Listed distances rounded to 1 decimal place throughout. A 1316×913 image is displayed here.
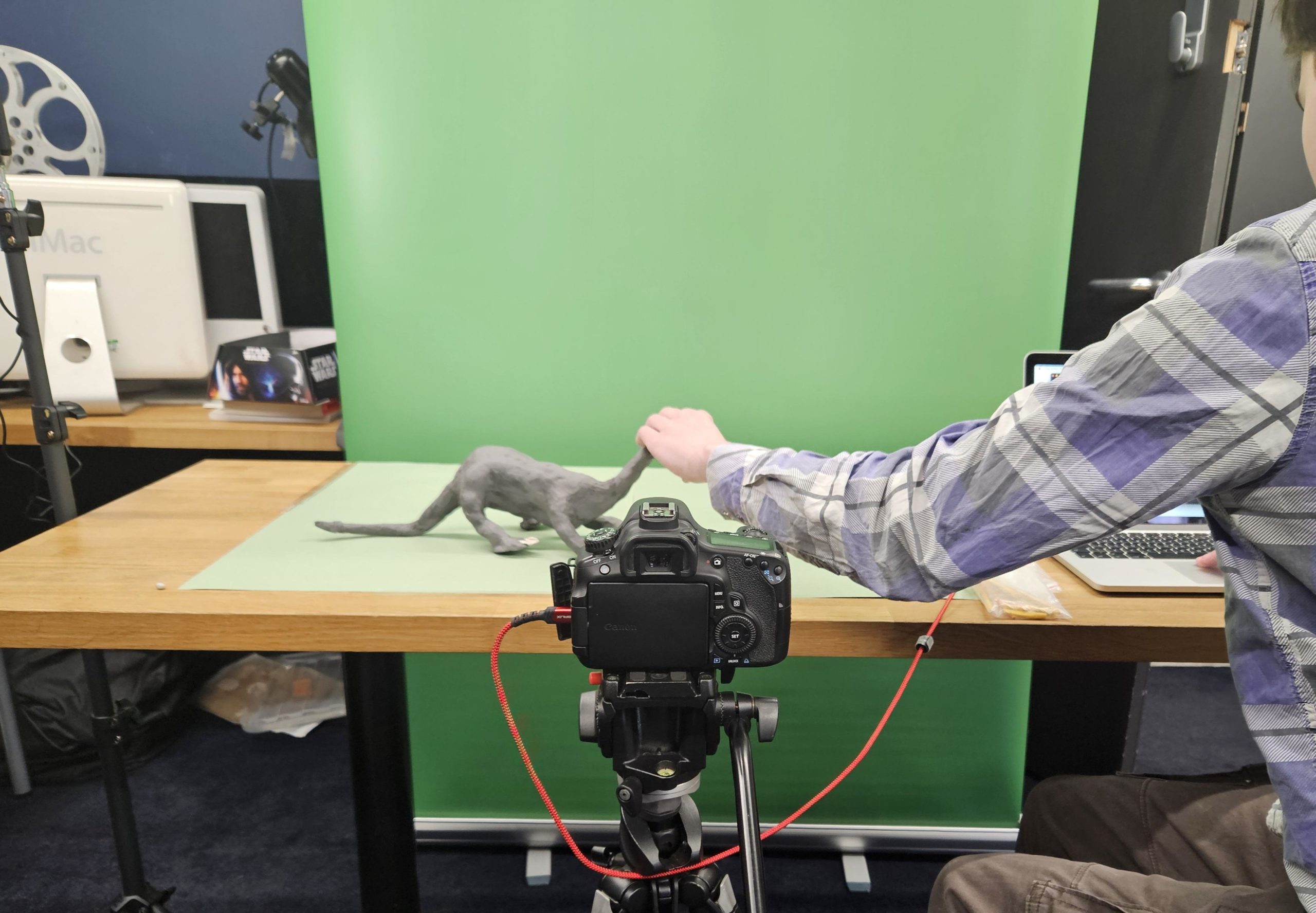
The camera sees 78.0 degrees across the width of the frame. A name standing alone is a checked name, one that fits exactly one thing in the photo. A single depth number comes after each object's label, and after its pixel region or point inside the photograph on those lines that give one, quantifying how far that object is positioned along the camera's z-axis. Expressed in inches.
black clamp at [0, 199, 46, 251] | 42.6
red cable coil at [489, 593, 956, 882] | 27.1
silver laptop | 37.5
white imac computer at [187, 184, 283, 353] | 73.8
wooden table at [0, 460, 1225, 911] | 33.3
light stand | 43.2
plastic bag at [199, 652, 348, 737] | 79.0
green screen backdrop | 51.7
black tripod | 25.4
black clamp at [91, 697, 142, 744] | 46.4
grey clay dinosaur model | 41.9
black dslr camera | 24.4
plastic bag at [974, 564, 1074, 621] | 34.2
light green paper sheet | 36.6
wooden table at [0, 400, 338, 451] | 66.7
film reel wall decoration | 75.1
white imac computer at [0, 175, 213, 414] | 68.1
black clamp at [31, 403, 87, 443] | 45.4
